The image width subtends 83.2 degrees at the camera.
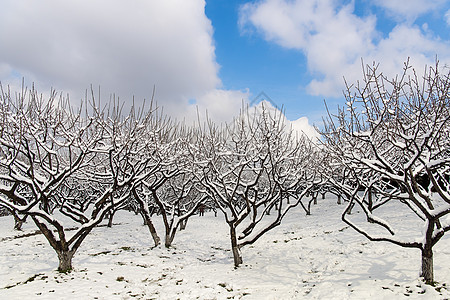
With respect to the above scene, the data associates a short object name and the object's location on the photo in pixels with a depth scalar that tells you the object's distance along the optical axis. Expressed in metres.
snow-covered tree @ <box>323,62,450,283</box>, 5.62
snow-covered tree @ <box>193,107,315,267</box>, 9.63
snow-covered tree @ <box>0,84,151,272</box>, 8.02
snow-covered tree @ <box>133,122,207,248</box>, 11.52
